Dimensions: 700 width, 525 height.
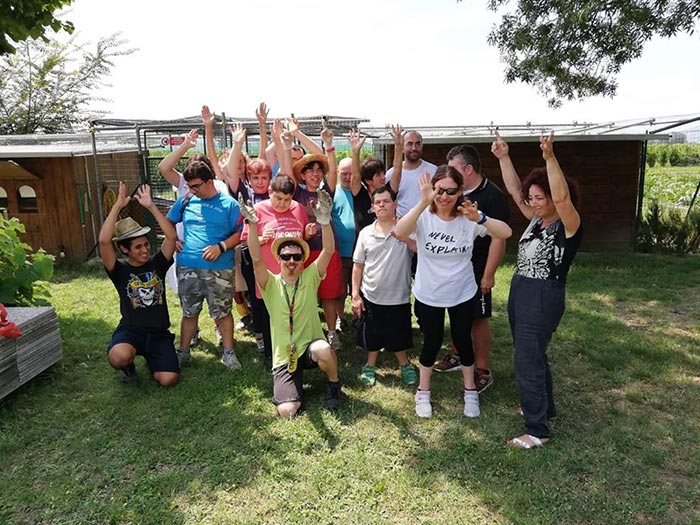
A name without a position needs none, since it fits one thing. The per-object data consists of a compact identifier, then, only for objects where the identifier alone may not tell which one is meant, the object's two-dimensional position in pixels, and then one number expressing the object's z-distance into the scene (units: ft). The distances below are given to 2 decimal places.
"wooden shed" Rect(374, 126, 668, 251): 30.89
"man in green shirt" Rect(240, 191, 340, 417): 12.26
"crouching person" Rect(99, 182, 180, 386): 13.35
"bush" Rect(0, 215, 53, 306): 15.20
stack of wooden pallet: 12.44
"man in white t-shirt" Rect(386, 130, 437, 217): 15.19
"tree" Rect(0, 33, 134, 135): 61.11
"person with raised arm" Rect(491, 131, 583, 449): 9.93
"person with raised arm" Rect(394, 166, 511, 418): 11.16
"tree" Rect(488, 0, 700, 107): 20.90
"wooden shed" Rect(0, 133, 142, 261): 29.01
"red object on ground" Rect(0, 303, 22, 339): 12.18
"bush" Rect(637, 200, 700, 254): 29.53
